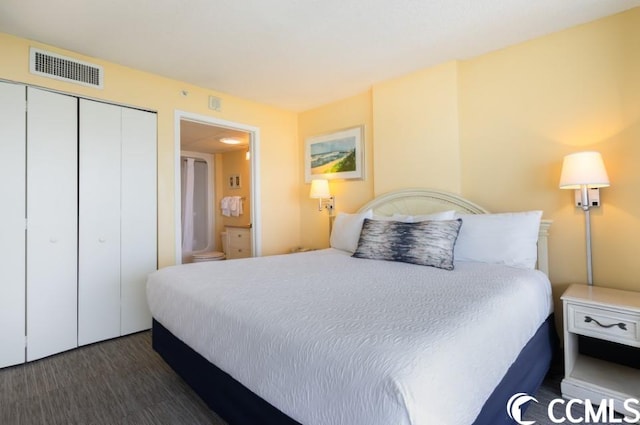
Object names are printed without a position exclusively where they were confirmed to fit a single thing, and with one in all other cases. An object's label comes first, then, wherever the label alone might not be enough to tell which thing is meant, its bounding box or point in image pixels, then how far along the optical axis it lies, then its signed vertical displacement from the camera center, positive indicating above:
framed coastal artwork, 3.62 +0.76
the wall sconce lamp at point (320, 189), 3.63 +0.33
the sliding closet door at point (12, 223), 2.26 -0.01
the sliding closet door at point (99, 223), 2.62 -0.02
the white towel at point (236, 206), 5.62 +0.22
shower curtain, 5.62 +0.27
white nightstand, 1.67 -0.67
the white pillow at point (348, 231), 2.92 -0.14
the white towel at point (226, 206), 5.79 +0.23
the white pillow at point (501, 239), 2.13 -0.17
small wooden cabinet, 5.06 -0.40
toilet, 4.70 -0.58
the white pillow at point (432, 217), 2.48 -0.01
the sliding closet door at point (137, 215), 2.84 +0.04
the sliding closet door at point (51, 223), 2.38 -0.02
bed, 0.92 -0.42
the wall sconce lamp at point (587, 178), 1.96 +0.23
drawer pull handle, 1.67 -0.60
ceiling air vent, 2.40 +1.23
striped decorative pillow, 2.18 -0.20
